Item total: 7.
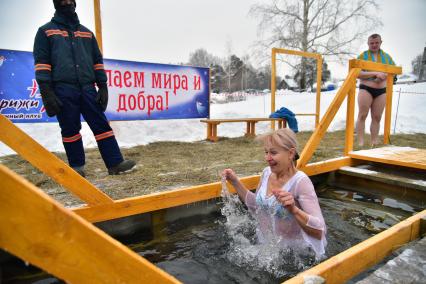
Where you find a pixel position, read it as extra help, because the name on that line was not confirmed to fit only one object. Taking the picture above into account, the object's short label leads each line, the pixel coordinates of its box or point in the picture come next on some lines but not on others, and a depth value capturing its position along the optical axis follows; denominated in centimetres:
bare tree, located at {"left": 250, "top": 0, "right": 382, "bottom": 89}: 2441
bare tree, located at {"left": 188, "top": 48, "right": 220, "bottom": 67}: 6134
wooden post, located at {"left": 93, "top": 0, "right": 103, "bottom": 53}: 677
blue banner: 629
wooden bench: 849
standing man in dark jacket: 371
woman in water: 213
